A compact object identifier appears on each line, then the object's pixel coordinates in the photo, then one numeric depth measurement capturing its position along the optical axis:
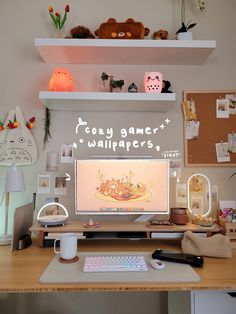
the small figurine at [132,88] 1.63
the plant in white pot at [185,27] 1.66
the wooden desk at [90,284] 1.00
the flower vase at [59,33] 1.78
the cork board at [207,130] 1.77
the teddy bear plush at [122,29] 1.65
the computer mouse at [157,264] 1.15
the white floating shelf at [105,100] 1.52
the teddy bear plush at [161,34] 1.75
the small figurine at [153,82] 1.61
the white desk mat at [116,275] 1.04
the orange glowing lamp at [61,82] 1.59
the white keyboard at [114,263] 1.13
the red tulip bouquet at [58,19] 1.70
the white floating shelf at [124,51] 1.55
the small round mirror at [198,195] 1.76
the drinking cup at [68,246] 1.22
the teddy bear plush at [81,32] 1.67
